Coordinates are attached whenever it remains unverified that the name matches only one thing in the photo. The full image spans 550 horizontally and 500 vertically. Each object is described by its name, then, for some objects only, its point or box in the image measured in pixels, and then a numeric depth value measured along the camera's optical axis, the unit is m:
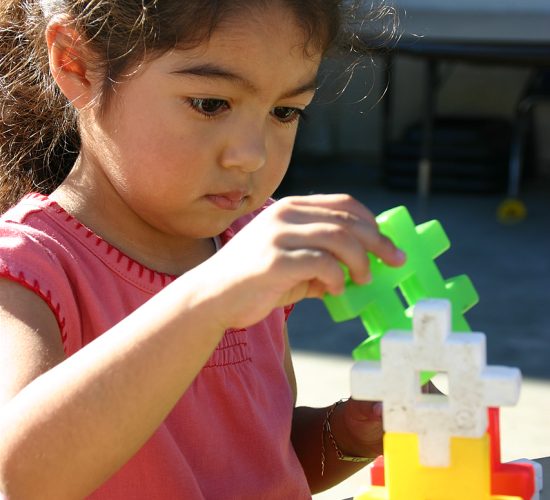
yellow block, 1.06
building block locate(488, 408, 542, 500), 1.11
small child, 1.09
